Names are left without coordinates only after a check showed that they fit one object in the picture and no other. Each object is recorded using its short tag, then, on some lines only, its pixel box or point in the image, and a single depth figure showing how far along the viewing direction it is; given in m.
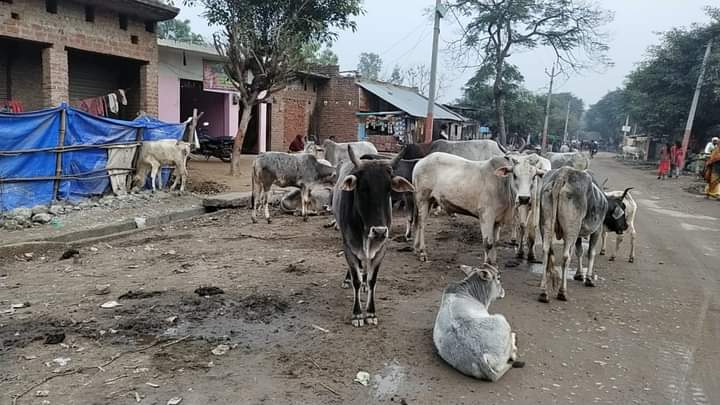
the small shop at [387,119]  24.25
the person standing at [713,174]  15.12
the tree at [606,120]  79.11
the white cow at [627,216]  7.11
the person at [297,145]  18.79
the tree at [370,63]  69.62
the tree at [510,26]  27.56
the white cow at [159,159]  11.40
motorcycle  18.91
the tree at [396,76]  58.78
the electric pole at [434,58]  14.37
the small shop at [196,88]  17.55
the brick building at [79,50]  11.98
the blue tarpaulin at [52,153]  8.55
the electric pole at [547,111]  40.45
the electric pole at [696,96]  23.11
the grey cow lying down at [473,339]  3.69
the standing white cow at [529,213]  6.12
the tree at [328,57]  39.10
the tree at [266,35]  14.38
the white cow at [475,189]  6.08
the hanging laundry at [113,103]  14.31
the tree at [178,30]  39.28
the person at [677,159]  22.56
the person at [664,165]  22.44
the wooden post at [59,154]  9.39
